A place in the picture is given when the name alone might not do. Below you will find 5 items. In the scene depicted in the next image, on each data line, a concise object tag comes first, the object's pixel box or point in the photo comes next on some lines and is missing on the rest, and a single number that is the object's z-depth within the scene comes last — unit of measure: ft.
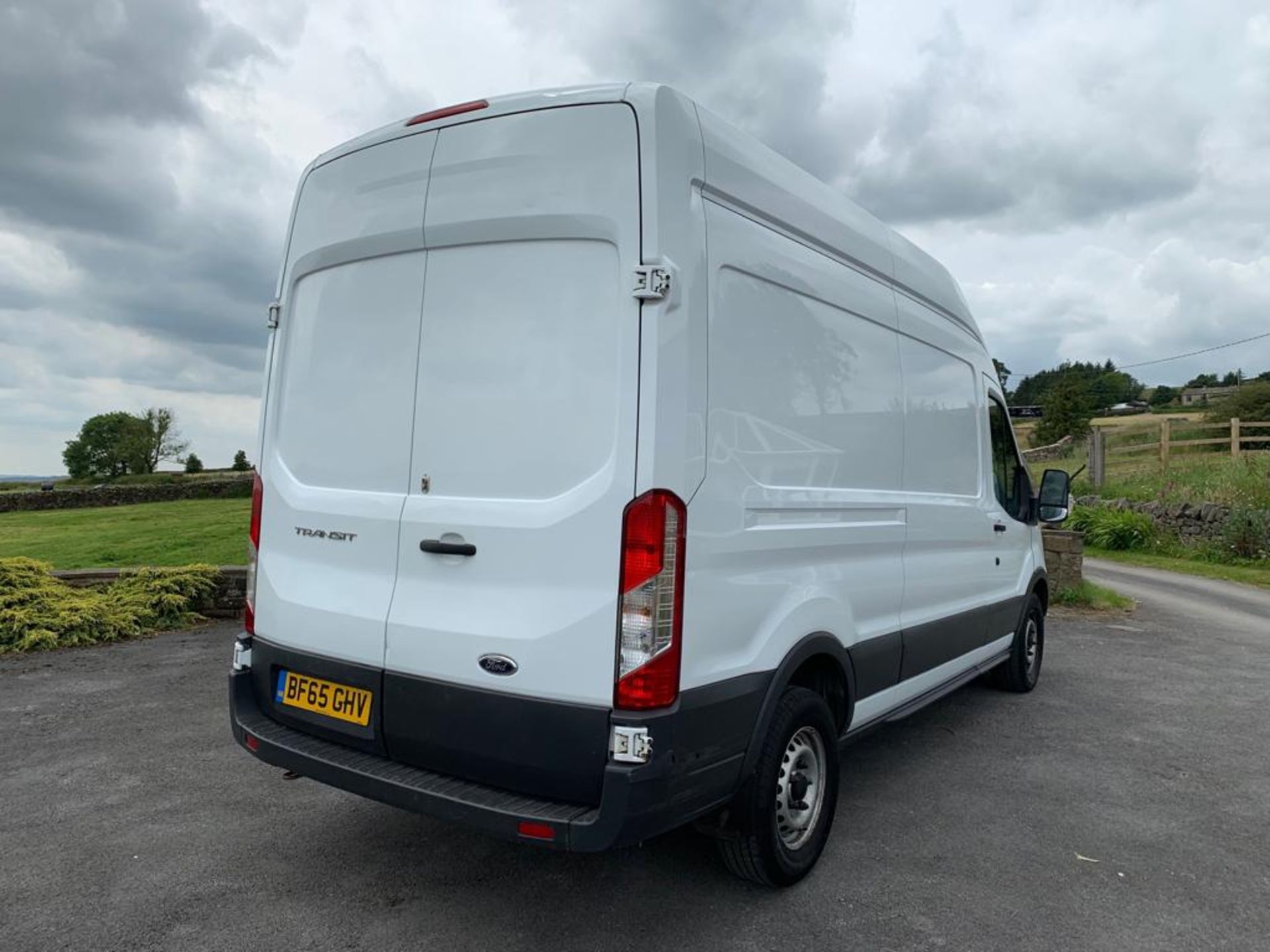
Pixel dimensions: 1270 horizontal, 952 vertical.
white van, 8.43
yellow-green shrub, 22.99
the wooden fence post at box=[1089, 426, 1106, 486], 67.36
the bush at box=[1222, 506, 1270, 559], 47.96
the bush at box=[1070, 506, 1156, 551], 55.06
